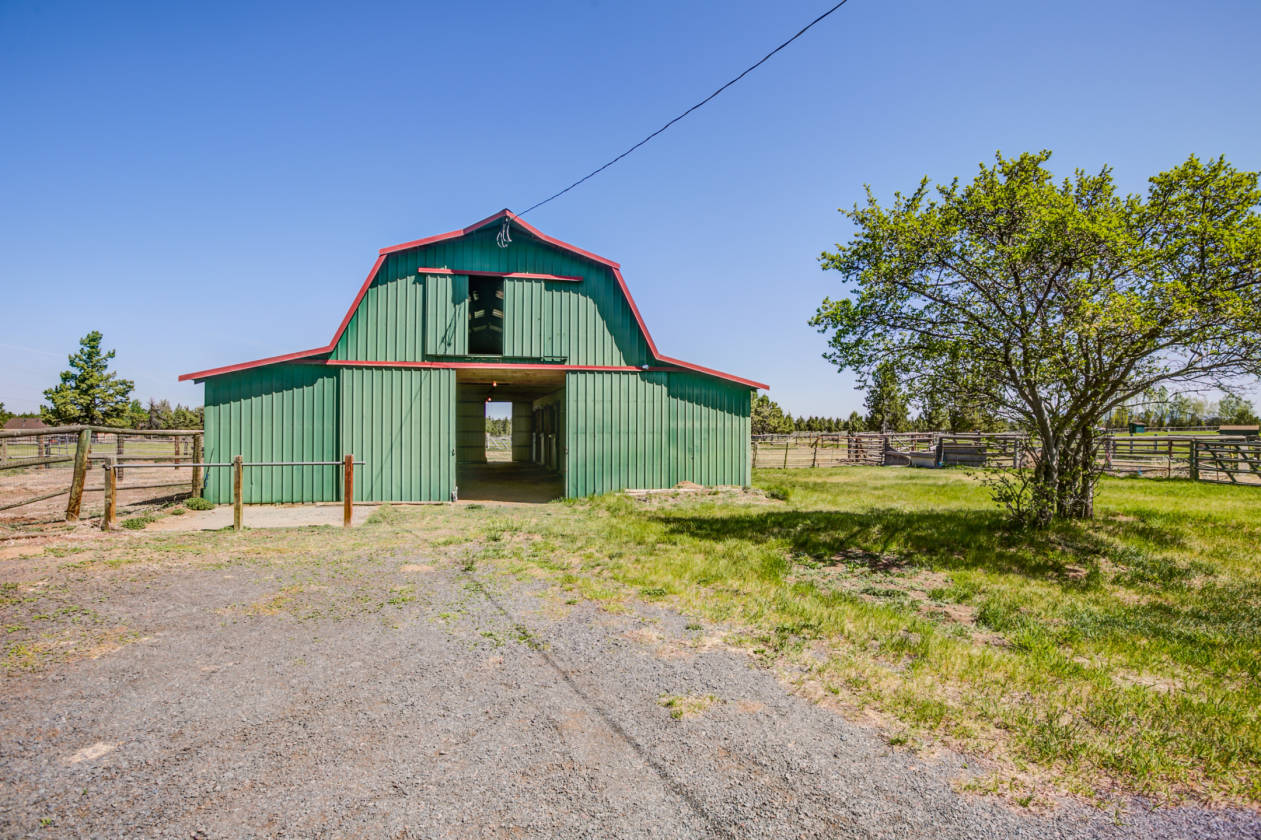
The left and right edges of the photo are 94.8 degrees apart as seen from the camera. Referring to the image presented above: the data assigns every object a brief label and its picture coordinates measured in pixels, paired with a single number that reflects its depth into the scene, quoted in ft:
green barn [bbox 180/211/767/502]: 41.14
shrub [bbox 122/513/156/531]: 30.83
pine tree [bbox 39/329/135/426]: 107.96
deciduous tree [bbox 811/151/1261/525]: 26.27
